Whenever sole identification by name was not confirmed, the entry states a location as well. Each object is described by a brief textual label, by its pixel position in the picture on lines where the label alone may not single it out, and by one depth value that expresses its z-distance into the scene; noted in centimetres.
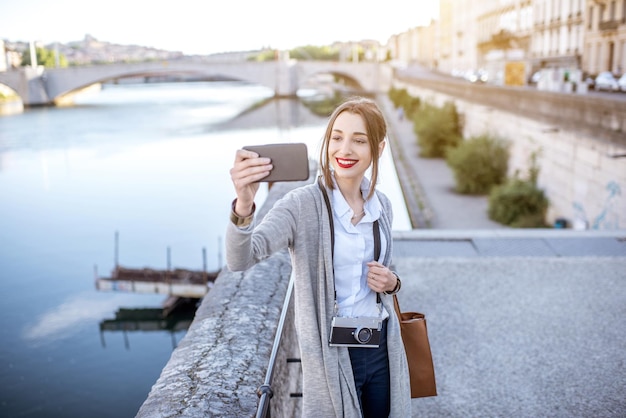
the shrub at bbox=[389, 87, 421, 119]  3666
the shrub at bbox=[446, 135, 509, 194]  1600
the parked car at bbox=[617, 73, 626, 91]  1748
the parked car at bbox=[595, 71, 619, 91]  1836
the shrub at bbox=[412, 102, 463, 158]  2286
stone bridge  5228
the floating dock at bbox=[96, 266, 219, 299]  1411
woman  160
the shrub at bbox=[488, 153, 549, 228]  1205
